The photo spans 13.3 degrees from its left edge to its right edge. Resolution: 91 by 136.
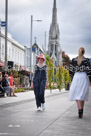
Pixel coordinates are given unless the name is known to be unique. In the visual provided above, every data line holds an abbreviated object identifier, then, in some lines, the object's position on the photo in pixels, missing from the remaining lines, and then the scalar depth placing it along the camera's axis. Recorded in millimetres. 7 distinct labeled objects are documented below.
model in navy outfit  13648
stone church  170500
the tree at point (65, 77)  70375
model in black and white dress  10695
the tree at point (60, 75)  56988
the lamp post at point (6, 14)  28344
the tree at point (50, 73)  47909
